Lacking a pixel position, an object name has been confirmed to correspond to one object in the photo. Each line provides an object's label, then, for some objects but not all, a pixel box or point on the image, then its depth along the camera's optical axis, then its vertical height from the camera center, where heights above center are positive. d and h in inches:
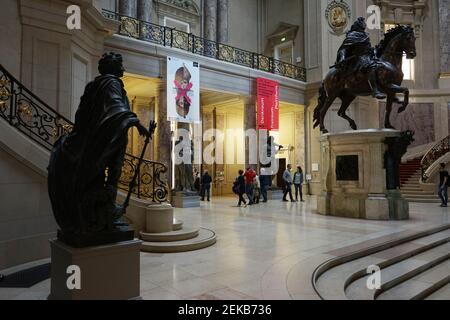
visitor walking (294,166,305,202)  531.1 -10.2
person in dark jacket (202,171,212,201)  555.5 -15.4
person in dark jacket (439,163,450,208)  439.2 -21.8
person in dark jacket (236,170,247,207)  479.1 -15.9
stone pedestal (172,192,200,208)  463.8 -37.4
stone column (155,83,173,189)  490.9 +55.2
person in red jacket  485.7 -14.6
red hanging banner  592.4 +124.1
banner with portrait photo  467.2 +117.9
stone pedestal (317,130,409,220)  326.3 -7.4
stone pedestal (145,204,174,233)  233.0 -31.3
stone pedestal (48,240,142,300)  115.1 -34.4
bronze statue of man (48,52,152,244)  118.7 +4.8
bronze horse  325.4 +99.4
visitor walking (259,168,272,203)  531.2 -13.3
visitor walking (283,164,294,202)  522.6 -9.9
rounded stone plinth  209.8 -45.5
